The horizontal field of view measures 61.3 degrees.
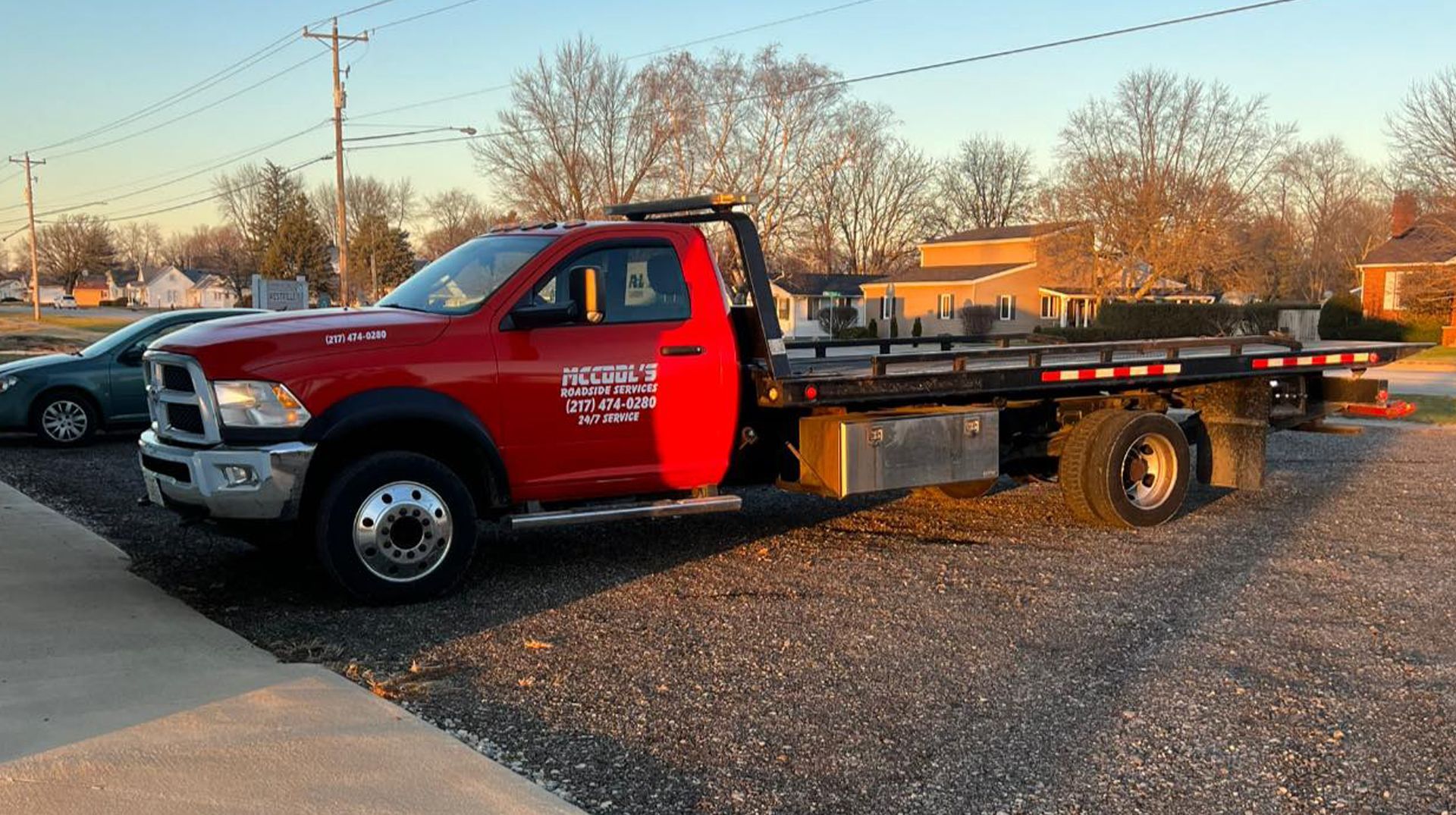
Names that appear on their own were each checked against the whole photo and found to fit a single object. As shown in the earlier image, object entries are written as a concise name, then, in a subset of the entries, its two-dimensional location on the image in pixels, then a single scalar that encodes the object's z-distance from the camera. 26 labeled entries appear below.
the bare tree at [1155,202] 53.12
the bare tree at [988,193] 89.19
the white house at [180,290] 141.62
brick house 40.53
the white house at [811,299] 64.51
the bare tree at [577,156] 48.59
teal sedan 13.08
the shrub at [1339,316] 43.41
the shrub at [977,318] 58.40
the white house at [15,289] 162.00
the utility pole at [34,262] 66.62
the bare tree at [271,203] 90.25
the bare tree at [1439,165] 34.94
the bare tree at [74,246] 126.44
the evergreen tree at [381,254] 87.81
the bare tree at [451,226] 81.88
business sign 30.69
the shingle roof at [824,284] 63.06
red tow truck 6.50
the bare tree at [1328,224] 82.41
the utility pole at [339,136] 39.38
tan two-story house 63.12
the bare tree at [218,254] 98.75
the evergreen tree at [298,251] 86.31
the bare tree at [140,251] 163.00
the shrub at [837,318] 60.14
